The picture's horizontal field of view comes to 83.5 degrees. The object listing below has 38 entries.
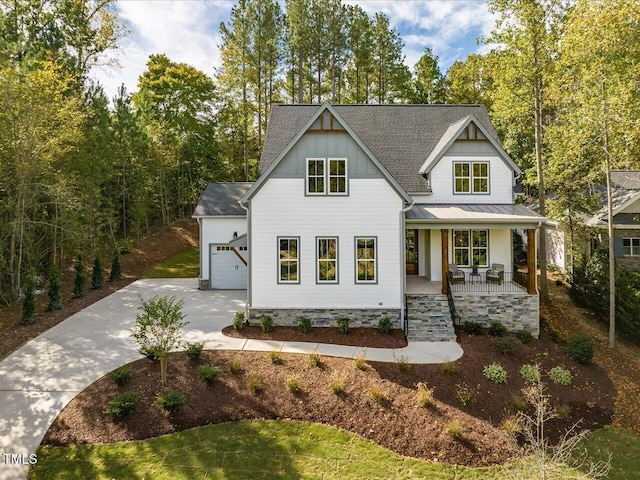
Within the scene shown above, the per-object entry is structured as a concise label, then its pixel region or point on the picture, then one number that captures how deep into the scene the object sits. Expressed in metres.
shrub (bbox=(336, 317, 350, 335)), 12.99
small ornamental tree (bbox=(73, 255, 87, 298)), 17.58
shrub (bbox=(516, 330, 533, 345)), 13.12
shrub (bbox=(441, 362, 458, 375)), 10.34
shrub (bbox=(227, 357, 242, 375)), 10.02
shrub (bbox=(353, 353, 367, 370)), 10.45
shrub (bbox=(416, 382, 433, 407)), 9.01
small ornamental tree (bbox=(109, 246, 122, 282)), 21.39
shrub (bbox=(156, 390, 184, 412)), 8.42
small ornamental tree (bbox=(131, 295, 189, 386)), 9.24
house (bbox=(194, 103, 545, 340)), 13.53
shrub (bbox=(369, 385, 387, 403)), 9.06
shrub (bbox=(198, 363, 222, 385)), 9.38
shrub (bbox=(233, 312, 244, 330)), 13.18
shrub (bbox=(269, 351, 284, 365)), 10.66
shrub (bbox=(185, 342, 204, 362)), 10.47
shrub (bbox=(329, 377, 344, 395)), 9.28
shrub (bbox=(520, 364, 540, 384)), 10.51
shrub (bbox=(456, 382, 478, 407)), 9.24
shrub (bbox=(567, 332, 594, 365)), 12.06
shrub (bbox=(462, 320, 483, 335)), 13.41
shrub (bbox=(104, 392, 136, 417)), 8.20
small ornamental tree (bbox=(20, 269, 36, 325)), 13.96
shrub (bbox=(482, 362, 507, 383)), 10.40
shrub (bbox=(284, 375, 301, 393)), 9.32
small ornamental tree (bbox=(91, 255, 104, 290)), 19.31
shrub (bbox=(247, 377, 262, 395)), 9.28
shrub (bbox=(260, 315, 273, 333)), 13.08
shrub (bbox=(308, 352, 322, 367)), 10.55
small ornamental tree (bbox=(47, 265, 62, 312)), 15.49
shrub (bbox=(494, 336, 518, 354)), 11.87
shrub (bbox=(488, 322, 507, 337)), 13.35
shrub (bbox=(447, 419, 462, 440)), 8.12
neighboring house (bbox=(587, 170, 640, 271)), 18.06
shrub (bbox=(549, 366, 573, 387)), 10.88
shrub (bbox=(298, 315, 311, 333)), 13.04
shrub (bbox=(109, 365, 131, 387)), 9.34
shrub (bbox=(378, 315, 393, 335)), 13.05
